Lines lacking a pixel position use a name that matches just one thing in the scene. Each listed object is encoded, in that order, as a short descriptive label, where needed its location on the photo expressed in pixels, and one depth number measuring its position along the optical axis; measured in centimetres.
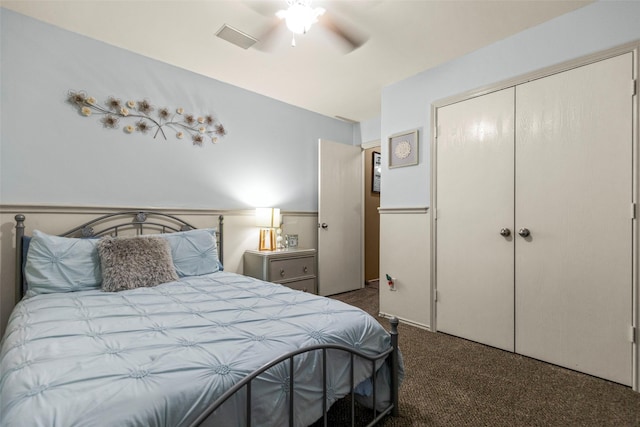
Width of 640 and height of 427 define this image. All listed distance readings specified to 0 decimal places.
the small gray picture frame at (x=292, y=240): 374
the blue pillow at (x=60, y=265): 194
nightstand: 313
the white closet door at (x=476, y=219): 247
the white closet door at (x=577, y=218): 196
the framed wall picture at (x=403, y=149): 307
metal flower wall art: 247
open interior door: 402
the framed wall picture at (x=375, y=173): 514
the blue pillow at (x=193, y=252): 248
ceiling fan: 183
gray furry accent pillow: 202
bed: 86
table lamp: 342
